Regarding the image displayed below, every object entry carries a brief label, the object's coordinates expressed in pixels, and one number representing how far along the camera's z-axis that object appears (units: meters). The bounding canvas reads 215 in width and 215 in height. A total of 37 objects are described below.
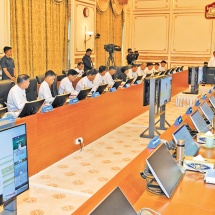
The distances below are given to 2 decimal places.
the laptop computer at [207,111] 3.12
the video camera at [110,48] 8.60
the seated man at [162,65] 9.25
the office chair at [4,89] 3.91
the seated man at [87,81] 5.30
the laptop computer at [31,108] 2.92
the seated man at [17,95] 3.68
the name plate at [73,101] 3.61
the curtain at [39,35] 6.25
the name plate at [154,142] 2.04
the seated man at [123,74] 7.13
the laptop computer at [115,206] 1.01
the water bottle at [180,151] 1.95
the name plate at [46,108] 3.13
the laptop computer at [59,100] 3.40
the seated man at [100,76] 5.81
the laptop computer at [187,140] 2.13
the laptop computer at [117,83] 4.78
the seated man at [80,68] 6.77
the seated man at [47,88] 4.24
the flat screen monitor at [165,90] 4.17
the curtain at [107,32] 9.21
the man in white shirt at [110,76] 5.97
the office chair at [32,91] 4.39
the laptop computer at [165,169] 1.52
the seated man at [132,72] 7.37
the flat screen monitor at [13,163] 1.26
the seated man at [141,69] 8.00
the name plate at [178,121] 2.75
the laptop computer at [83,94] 3.83
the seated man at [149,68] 8.46
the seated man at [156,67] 8.78
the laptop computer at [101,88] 4.30
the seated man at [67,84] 4.85
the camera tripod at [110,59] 8.82
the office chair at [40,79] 4.76
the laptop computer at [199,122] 2.67
